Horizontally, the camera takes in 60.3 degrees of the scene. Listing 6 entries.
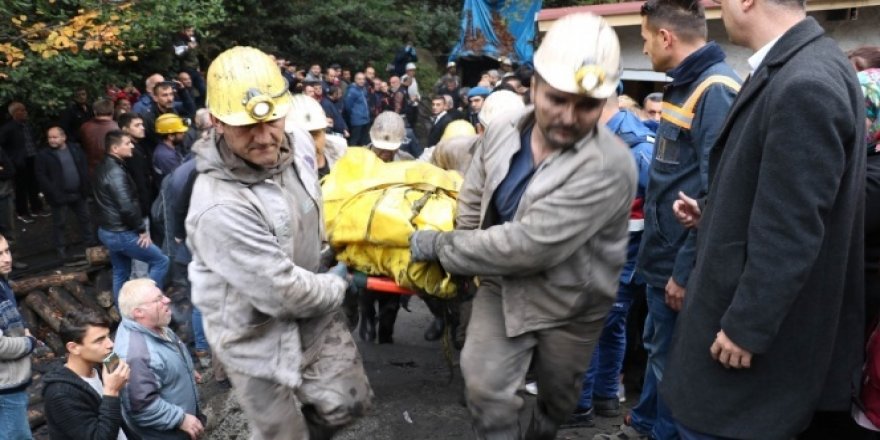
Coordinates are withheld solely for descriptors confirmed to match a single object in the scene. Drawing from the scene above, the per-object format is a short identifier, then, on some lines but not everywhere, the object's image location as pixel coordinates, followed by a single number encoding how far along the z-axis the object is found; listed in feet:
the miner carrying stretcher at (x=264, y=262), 10.04
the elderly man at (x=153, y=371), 13.55
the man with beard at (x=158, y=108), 31.42
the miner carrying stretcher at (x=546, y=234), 10.06
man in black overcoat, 7.84
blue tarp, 61.62
